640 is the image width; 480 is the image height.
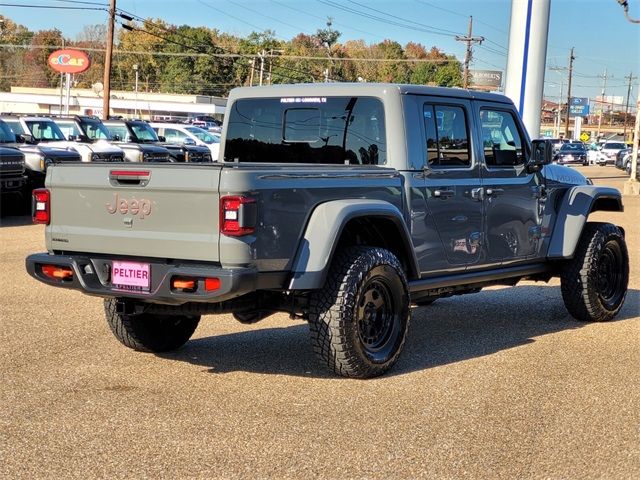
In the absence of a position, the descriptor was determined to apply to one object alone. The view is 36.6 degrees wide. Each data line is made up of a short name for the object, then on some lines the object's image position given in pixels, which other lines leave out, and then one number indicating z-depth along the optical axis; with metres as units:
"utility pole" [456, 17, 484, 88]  71.25
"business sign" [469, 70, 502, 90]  93.25
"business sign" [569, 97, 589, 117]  138.54
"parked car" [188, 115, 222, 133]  64.59
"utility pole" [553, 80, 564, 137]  128.25
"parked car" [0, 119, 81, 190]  18.56
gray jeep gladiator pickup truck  5.81
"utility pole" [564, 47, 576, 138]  108.19
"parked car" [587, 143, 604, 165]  69.12
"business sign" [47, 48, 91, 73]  45.16
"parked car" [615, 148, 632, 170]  55.88
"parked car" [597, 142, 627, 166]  68.00
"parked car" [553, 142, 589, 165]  65.50
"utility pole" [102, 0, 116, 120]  38.97
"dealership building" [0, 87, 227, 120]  101.11
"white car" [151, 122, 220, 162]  36.44
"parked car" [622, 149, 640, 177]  48.41
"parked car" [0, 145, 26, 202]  17.02
